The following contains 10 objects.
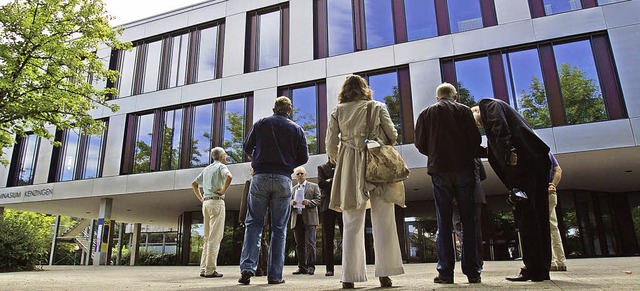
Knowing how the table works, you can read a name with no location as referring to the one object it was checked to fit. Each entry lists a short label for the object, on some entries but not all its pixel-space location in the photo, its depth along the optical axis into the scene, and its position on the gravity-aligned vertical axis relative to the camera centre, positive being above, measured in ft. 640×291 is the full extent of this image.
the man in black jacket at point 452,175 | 12.71 +2.42
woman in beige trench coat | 12.10 +1.92
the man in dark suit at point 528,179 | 12.12 +2.10
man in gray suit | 24.13 +2.03
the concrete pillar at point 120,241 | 110.07 +6.26
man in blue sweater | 15.07 +2.49
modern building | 44.75 +19.91
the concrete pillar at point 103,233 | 65.36 +4.88
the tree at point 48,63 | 36.19 +18.02
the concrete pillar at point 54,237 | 109.17 +7.51
